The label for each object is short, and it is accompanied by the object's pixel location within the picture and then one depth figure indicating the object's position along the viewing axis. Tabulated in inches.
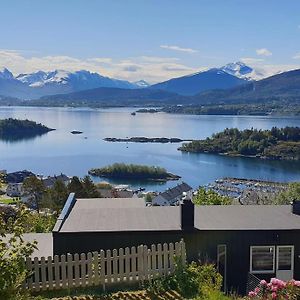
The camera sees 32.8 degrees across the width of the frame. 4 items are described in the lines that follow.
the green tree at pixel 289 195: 1487.5
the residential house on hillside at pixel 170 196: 2423.1
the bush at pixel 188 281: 323.0
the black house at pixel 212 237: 395.9
